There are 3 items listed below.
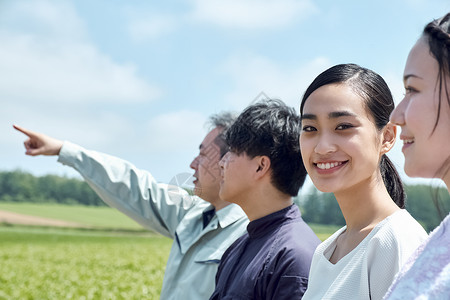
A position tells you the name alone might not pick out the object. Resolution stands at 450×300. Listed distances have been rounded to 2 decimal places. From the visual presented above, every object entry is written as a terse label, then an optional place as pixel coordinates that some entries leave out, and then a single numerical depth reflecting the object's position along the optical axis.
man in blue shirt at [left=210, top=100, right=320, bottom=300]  2.55
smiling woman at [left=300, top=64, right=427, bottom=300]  1.73
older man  3.12
